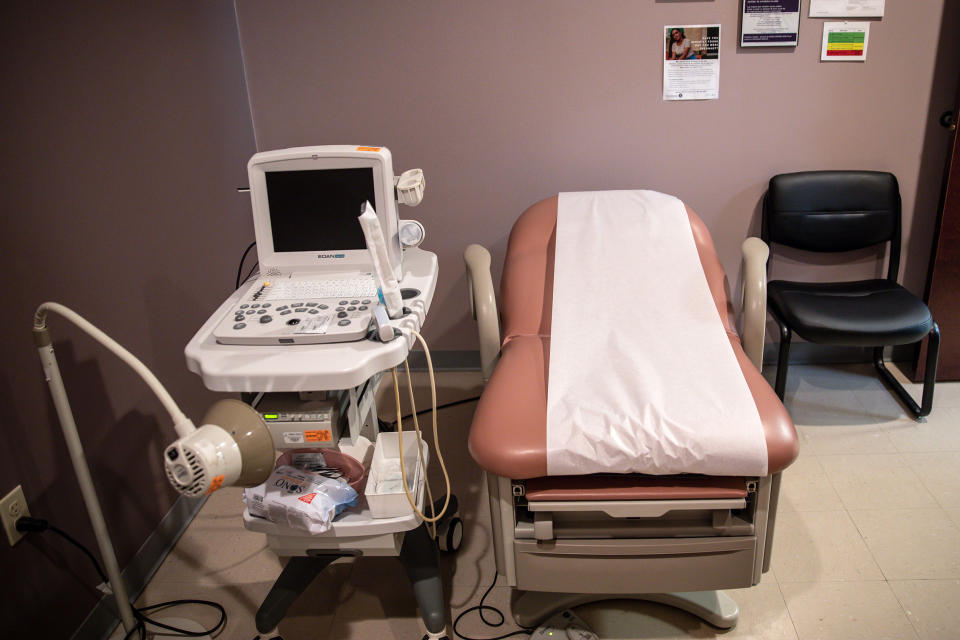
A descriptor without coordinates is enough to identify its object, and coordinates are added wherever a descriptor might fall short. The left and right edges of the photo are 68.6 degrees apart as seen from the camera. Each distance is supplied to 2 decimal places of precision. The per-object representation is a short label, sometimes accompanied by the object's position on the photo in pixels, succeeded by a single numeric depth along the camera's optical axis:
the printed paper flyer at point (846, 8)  2.28
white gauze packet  1.43
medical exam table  1.41
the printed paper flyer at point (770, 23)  2.29
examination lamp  1.12
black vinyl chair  2.27
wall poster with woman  2.34
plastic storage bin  1.48
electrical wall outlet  1.43
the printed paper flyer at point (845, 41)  2.31
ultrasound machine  1.34
